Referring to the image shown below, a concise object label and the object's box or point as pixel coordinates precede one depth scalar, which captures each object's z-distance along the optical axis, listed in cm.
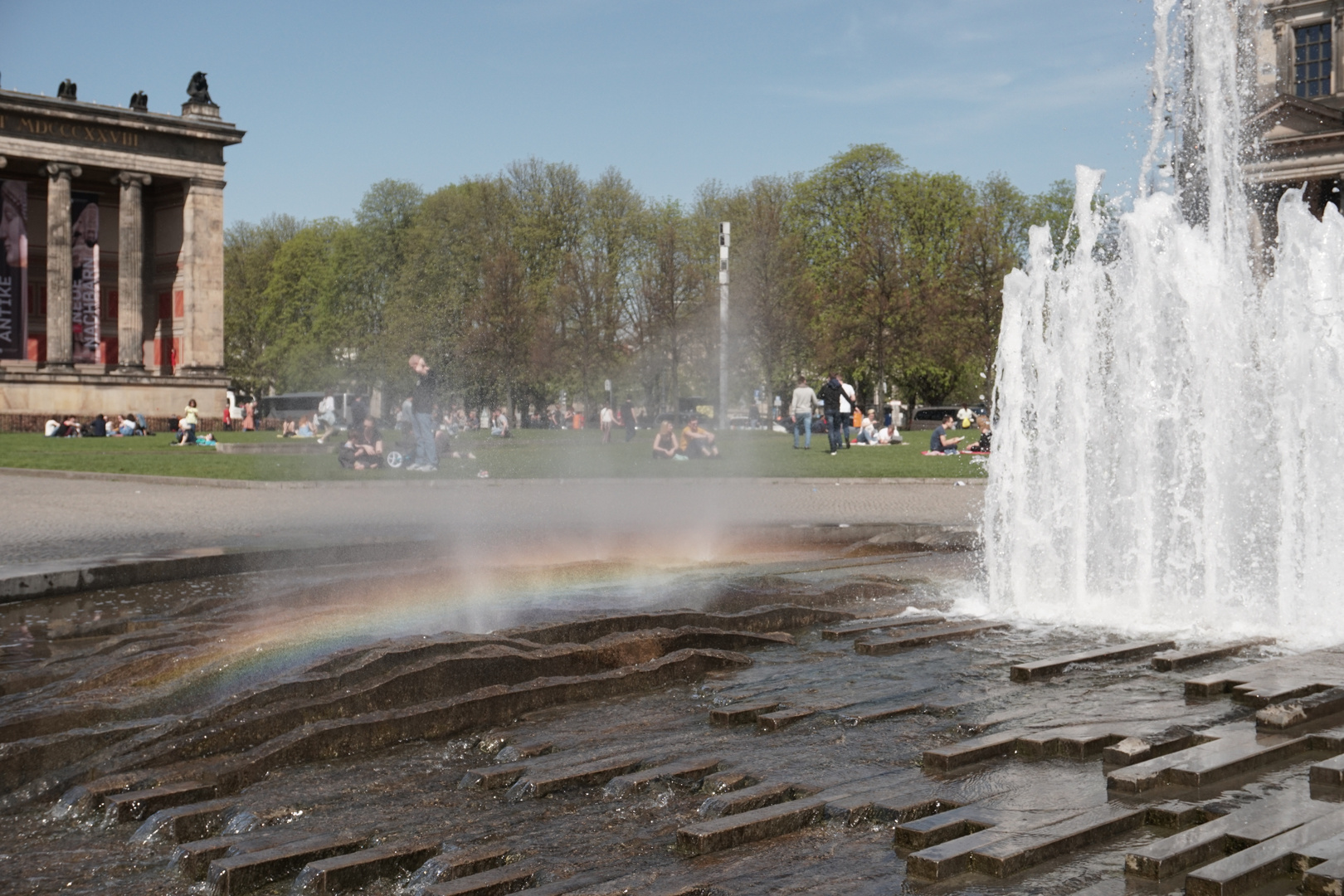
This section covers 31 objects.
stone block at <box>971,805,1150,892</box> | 381
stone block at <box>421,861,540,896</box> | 367
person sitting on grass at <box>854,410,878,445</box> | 4469
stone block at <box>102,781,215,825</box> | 452
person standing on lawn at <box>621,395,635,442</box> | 4838
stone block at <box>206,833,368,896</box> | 380
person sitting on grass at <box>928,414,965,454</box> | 3603
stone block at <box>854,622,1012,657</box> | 749
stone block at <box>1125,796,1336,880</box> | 373
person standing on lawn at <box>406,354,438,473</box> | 2419
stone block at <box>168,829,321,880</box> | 396
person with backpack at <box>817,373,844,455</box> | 3534
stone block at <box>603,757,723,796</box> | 474
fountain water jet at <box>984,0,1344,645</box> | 935
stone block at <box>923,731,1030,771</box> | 493
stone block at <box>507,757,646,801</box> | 472
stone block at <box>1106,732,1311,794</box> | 455
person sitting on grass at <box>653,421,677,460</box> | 3030
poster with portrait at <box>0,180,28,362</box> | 6153
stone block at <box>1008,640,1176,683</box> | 668
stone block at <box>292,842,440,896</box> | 378
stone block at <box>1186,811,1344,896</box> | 354
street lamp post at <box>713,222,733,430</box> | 4406
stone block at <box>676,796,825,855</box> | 405
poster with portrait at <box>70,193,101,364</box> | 6531
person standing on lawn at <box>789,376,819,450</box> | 3628
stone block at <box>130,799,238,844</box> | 429
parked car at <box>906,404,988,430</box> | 7506
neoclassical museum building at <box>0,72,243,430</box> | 6172
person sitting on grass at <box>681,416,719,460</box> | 3069
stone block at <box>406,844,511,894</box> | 382
